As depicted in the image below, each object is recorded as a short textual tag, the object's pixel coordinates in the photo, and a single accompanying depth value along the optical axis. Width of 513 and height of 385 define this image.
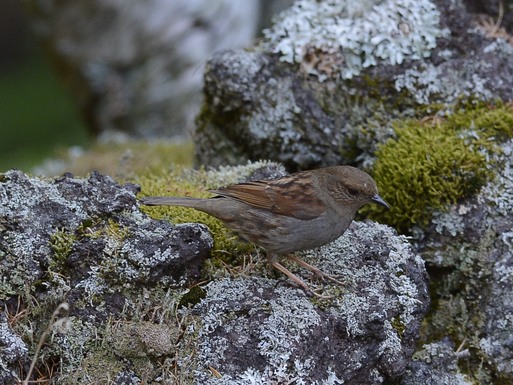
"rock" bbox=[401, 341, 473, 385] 9.00
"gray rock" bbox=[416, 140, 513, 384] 9.39
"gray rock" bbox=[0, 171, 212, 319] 8.12
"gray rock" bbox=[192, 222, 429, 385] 7.75
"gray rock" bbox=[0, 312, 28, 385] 7.19
